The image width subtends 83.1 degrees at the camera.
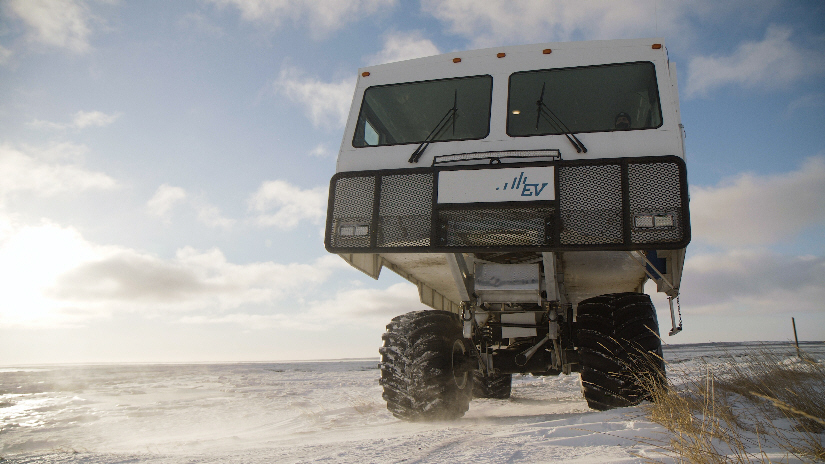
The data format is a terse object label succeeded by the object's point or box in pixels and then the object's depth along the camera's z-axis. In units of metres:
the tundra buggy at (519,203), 3.47
